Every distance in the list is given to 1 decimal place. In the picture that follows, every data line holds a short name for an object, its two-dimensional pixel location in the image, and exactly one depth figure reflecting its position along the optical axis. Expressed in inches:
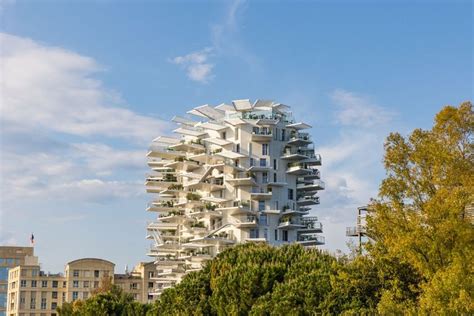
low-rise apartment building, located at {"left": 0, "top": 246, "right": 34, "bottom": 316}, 7022.6
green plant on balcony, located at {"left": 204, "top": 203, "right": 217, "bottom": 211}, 4050.2
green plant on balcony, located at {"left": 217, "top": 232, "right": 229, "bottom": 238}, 3954.2
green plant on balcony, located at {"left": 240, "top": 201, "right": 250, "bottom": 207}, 3942.4
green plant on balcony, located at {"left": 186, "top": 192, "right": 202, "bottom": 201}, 4210.1
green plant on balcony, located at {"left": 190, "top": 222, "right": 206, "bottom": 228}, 4136.3
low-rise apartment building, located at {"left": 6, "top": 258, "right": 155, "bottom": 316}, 5920.3
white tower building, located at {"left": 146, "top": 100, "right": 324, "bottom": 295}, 3941.9
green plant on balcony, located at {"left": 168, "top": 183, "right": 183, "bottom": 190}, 4447.1
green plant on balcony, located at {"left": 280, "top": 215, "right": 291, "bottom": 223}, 3964.1
